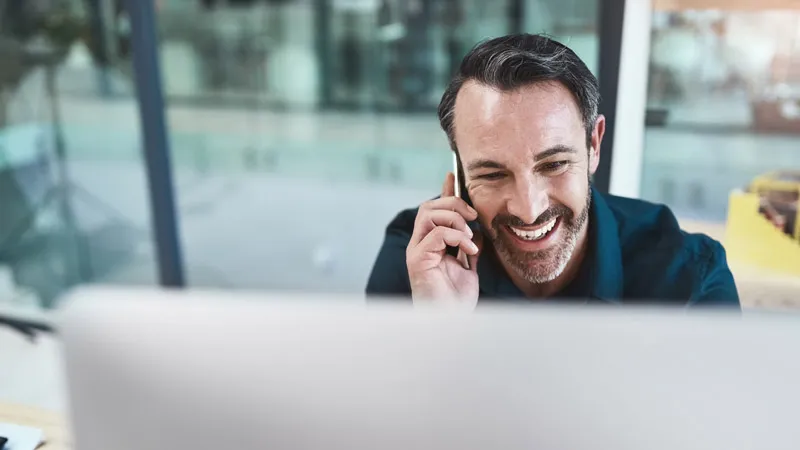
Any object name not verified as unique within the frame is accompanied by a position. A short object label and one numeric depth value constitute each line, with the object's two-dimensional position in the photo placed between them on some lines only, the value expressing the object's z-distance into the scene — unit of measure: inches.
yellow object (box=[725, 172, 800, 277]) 48.1
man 42.8
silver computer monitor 18.6
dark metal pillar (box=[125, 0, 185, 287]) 102.6
